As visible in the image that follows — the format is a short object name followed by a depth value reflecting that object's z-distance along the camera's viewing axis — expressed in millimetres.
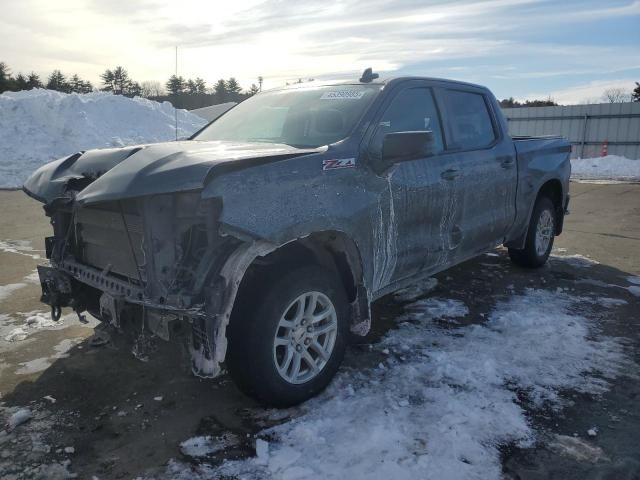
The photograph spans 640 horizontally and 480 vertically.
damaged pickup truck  2736
